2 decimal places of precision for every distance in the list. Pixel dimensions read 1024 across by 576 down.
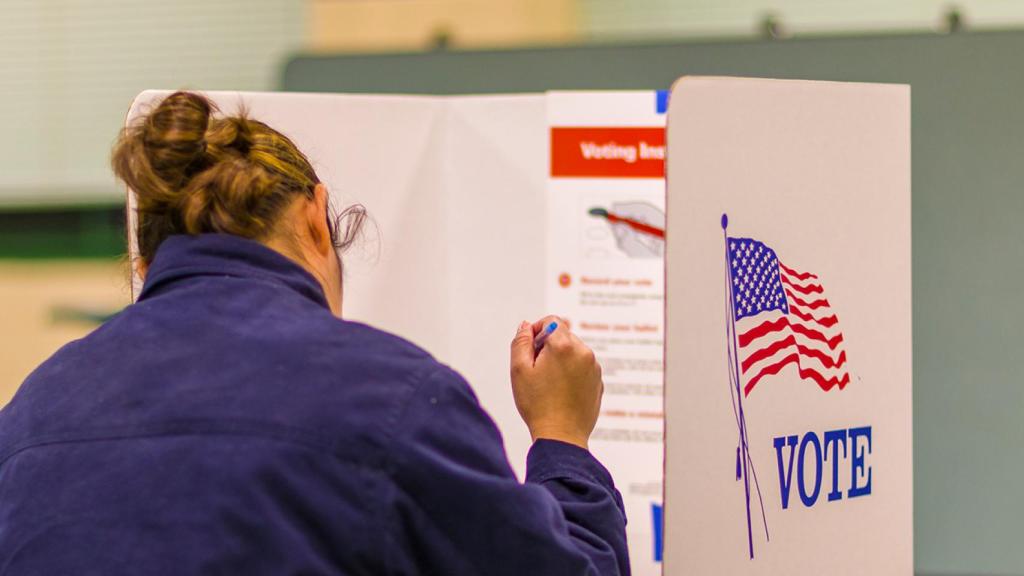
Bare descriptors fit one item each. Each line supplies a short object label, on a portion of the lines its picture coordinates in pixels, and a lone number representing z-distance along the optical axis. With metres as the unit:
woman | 3.36
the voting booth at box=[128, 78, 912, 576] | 3.60
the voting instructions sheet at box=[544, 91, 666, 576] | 4.29
